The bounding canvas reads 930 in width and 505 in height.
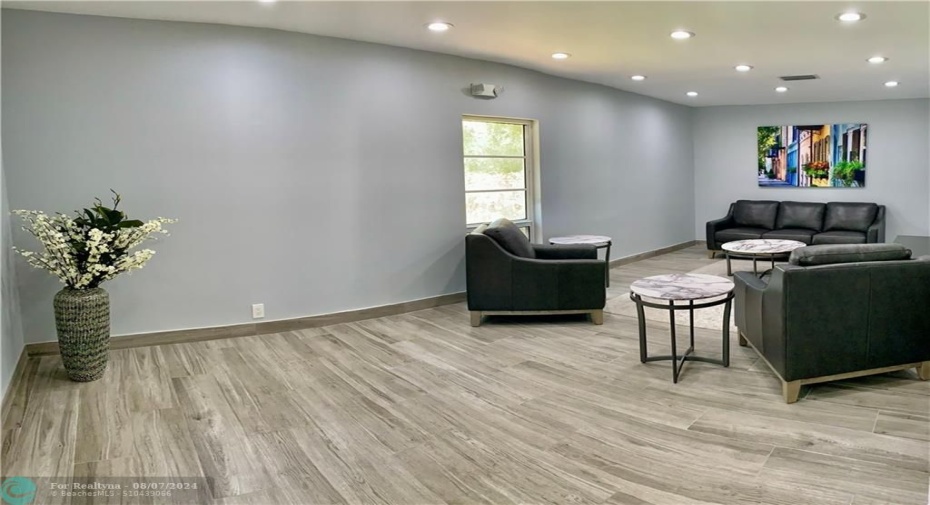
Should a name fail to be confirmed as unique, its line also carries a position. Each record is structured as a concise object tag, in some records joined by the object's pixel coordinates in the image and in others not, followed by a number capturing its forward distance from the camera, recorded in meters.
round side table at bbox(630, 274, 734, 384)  3.41
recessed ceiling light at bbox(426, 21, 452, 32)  4.30
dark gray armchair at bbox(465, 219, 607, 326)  4.71
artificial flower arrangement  3.48
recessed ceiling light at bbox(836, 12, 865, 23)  4.02
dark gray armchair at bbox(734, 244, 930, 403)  2.98
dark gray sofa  7.87
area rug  4.74
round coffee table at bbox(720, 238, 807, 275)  6.16
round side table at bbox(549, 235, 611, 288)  6.04
